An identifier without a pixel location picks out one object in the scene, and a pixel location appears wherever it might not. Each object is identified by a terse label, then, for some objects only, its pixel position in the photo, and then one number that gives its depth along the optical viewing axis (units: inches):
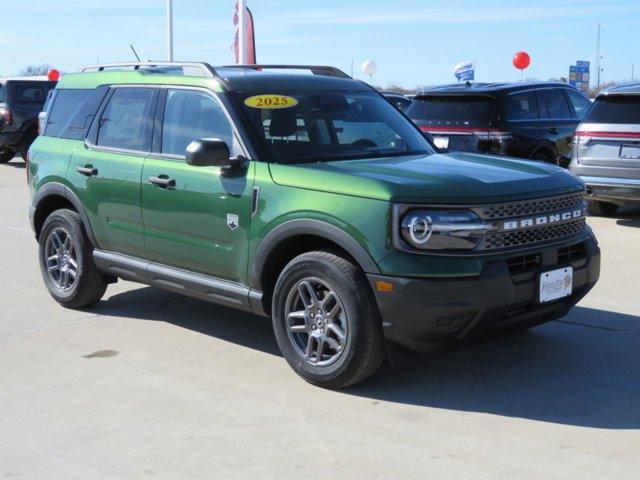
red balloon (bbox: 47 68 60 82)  884.6
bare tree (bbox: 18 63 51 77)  1662.3
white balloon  1133.1
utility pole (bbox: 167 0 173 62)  949.2
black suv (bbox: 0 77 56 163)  786.8
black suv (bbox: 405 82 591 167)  475.8
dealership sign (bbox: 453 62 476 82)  1068.5
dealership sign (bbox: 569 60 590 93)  1529.8
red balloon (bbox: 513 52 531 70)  943.0
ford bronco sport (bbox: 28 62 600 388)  189.0
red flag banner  819.4
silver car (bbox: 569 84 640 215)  412.8
